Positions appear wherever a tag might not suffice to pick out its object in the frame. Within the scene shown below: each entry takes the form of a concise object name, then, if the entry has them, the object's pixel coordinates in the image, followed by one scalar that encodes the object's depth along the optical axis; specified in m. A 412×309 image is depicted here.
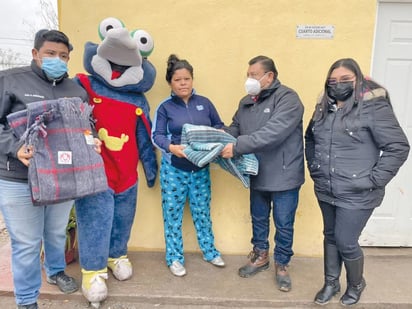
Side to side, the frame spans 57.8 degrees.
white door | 3.38
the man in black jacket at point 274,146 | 2.70
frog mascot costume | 2.74
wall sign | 3.26
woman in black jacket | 2.39
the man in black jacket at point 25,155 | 2.27
